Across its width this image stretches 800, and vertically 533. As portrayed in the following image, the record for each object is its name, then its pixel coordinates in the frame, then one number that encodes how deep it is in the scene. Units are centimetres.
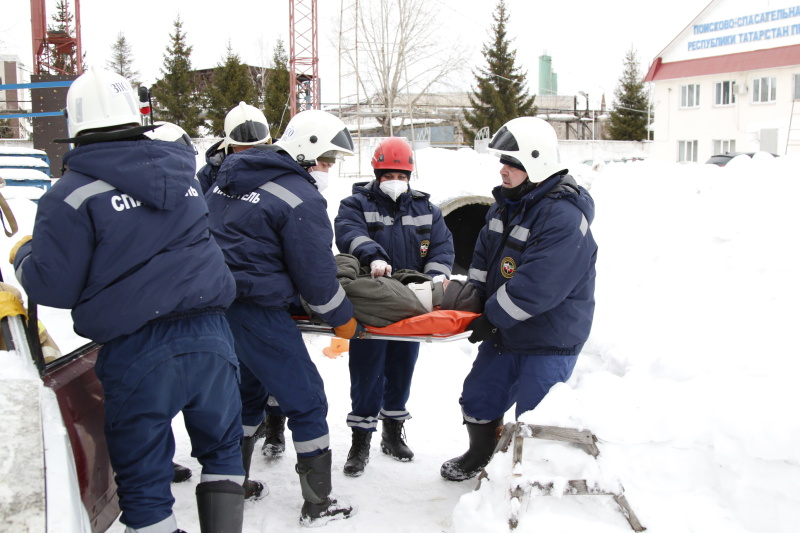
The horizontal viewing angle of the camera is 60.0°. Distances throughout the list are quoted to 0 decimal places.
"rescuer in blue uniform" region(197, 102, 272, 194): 520
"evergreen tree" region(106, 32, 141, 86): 4791
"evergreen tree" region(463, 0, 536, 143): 4003
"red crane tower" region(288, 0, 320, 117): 2403
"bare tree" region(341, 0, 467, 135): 3669
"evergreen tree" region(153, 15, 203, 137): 3569
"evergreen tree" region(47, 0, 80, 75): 2554
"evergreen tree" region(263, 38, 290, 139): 3250
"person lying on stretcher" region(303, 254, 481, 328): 379
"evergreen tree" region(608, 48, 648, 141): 4397
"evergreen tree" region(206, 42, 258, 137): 3312
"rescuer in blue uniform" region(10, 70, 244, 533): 246
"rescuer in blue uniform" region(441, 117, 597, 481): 347
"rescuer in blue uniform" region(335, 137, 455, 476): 441
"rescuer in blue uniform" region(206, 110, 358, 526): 338
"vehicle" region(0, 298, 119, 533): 165
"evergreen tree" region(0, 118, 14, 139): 2924
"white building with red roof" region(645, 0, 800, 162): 2972
